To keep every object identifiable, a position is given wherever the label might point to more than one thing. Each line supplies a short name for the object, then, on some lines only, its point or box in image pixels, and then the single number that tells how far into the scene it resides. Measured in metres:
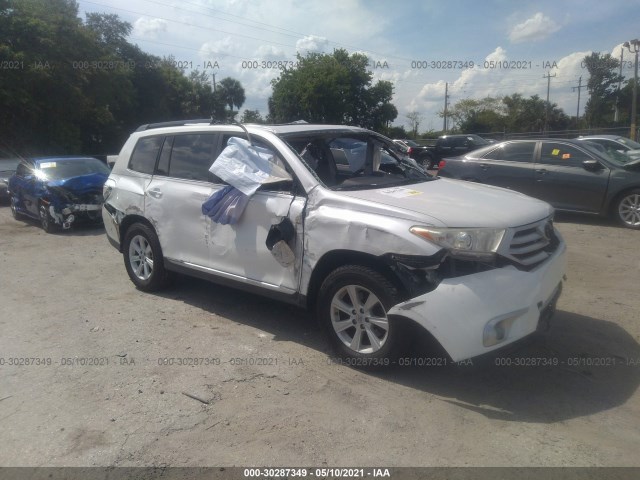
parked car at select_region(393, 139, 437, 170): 25.55
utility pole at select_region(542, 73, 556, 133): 51.12
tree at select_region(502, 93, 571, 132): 55.69
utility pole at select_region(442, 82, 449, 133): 58.70
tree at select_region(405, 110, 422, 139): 58.93
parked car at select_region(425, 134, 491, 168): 24.94
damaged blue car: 10.70
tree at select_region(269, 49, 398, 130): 39.78
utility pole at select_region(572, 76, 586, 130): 56.59
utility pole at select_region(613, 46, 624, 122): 52.39
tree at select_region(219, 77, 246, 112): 70.12
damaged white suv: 3.68
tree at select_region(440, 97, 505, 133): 60.09
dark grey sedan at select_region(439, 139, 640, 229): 9.39
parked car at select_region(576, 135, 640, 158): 14.23
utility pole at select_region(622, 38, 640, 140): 32.69
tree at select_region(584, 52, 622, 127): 56.59
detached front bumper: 3.54
